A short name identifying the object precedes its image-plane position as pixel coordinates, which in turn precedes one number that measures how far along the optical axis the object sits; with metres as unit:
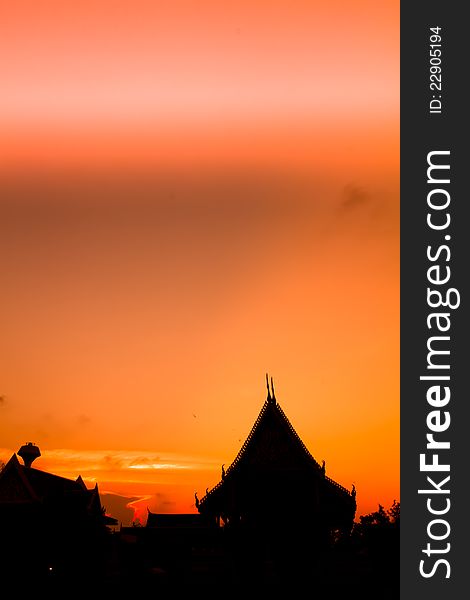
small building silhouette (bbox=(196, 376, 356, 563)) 32.12
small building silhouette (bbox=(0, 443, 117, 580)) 29.44
